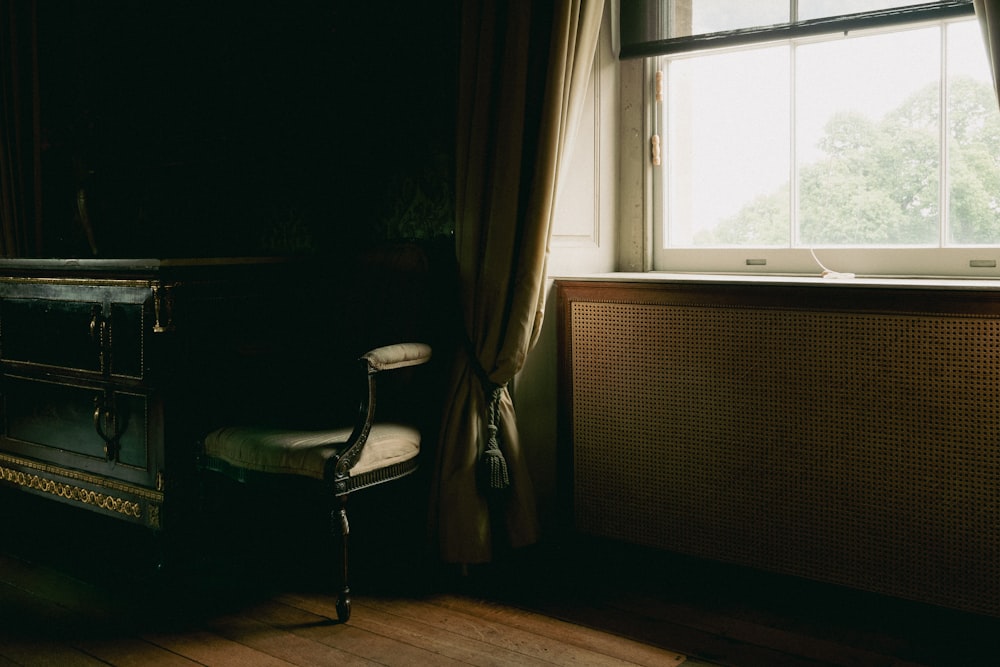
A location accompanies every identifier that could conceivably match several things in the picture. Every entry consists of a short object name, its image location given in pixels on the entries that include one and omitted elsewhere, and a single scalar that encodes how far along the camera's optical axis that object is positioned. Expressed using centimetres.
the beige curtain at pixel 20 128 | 368
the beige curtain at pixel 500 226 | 251
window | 236
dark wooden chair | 227
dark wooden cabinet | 253
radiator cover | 214
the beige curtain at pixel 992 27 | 195
